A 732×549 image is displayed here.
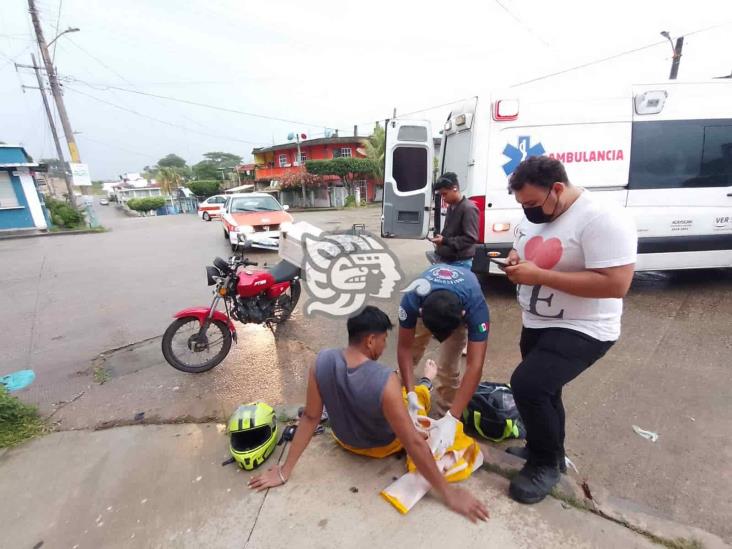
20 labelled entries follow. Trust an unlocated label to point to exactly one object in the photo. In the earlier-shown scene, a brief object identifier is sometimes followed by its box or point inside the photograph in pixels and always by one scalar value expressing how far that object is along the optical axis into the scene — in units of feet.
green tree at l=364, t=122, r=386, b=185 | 78.11
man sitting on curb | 4.85
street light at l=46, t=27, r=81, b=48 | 44.19
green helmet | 6.22
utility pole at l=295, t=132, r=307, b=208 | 76.56
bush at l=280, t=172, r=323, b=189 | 81.15
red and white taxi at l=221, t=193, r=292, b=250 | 26.89
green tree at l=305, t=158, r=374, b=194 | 78.64
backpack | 6.68
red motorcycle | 10.22
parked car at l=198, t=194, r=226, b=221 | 64.90
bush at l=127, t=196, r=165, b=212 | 102.12
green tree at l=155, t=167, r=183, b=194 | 136.98
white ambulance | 12.32
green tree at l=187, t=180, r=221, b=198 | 110.32
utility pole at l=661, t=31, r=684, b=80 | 38.16
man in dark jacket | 10.67
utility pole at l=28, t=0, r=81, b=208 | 44.83
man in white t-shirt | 4.33
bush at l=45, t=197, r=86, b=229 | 49.58
